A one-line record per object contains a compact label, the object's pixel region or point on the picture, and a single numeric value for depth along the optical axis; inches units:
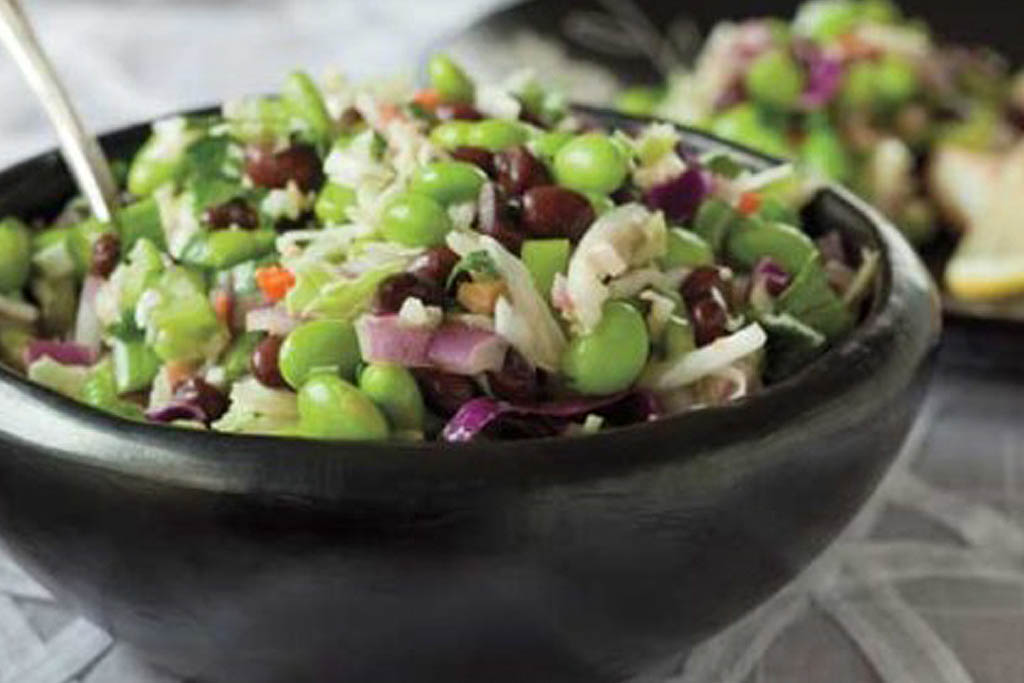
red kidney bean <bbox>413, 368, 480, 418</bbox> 26.3
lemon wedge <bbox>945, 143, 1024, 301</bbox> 34.9
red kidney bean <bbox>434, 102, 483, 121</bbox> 29.6
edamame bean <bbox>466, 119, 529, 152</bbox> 28.5
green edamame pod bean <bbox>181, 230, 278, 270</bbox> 28.1
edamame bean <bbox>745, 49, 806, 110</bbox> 38.7
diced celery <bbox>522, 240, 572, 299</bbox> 27.0
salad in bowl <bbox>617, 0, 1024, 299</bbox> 38.1
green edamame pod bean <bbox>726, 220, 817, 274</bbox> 29.1
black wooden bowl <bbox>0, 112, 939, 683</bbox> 24.8
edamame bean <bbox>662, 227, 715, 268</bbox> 28.1
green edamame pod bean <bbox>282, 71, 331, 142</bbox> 29.6
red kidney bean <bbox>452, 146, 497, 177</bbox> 28.1
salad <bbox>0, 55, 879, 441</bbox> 26.4
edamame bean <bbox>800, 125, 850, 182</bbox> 38.0
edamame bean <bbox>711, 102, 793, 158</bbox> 38.4
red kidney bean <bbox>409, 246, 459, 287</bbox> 26.9
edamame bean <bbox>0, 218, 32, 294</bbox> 29.0
